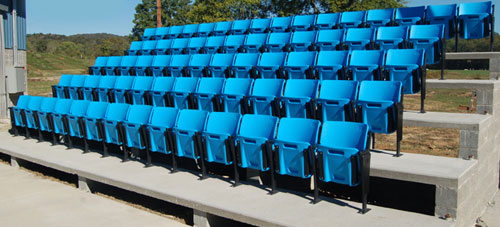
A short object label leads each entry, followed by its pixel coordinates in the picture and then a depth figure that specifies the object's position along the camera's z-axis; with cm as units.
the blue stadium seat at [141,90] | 675
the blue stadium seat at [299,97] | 502
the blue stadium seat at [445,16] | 714
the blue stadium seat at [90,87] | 757
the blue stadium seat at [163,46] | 933
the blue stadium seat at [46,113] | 682
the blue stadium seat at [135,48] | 994
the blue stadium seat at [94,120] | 602
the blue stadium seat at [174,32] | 1050
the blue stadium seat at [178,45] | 906
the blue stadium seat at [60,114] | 665
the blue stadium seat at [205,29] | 998
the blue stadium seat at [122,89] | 701
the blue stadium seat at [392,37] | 625
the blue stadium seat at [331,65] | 575
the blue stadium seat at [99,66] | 907
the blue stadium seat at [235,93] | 560
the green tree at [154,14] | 5044
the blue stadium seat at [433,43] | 603
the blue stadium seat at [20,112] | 739
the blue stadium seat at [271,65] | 634
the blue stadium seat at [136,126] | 543
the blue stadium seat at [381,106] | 442
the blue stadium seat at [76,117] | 631
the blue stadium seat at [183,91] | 620
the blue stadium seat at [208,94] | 585
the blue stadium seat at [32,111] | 709
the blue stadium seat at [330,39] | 689
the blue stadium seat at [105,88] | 733
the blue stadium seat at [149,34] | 1090
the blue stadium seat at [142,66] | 815
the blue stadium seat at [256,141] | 429
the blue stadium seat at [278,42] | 755
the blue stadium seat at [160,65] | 779
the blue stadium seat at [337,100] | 469
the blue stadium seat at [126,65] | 854
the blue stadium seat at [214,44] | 839
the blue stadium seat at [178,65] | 757
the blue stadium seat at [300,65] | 604
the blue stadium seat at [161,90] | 645
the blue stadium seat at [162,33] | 1065
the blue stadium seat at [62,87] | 819
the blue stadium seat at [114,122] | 575
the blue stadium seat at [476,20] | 677
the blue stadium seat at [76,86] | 788
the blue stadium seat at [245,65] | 659
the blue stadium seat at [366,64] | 545
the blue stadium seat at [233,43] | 816
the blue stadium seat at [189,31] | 1031
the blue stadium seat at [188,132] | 487
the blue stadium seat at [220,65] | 688
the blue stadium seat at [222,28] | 970
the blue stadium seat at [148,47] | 963
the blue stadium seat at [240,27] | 945
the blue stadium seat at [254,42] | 786
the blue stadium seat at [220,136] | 457
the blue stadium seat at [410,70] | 522
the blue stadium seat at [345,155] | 372
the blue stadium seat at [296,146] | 404
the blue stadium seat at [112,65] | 878
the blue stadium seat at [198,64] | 724
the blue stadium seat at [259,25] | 911
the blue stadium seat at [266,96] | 530
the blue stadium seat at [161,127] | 518
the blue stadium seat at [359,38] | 661
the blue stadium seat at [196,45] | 871
